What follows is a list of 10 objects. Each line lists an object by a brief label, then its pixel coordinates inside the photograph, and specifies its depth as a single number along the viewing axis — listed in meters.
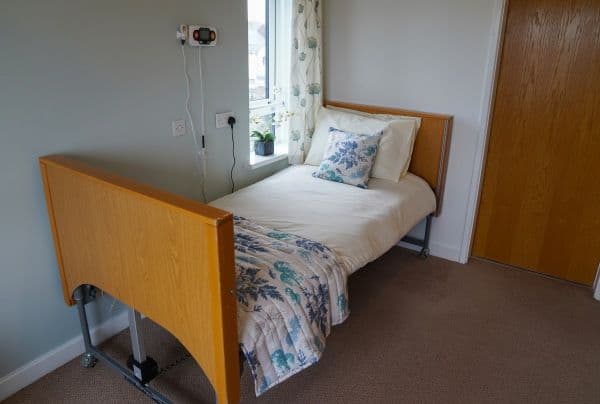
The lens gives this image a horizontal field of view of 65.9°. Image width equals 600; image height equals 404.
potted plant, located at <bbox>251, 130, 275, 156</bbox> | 3.16
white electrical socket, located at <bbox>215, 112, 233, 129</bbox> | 2.65
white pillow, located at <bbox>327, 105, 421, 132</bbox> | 3.00
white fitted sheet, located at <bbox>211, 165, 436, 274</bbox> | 2.22
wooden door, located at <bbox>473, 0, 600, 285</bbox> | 2.56
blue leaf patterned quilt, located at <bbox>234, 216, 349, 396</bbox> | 1.62
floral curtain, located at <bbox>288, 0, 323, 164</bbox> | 3.03
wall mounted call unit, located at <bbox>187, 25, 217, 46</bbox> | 2.34
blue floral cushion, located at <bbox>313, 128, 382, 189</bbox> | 2.85
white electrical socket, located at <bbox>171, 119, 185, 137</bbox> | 2.39
